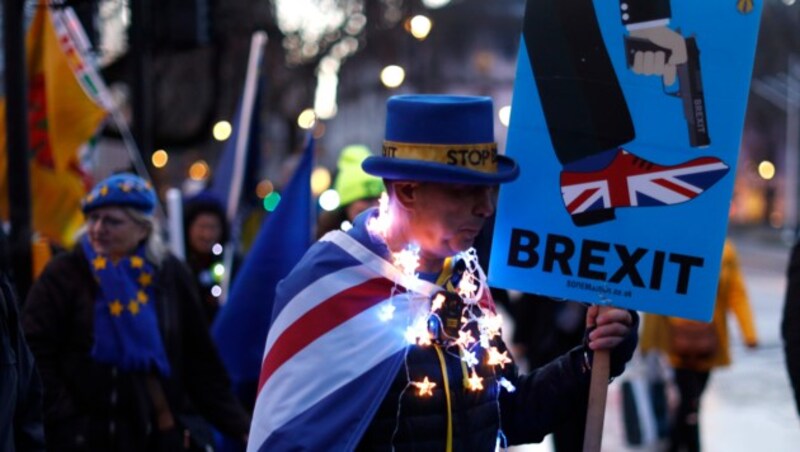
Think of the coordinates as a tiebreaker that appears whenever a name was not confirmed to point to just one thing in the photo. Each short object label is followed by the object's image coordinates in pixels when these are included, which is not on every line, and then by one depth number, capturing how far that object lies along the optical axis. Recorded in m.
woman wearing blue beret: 5.19
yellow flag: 8.12
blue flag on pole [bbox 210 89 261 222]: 9.42
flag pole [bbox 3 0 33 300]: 7.31
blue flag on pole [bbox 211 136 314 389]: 6.60
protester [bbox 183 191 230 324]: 8.33
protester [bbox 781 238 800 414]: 4.51
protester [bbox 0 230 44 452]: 3.66
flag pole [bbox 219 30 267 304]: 9.16
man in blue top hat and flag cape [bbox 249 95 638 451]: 3.35
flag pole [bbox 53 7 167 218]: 8.36
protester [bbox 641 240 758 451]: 8.98
